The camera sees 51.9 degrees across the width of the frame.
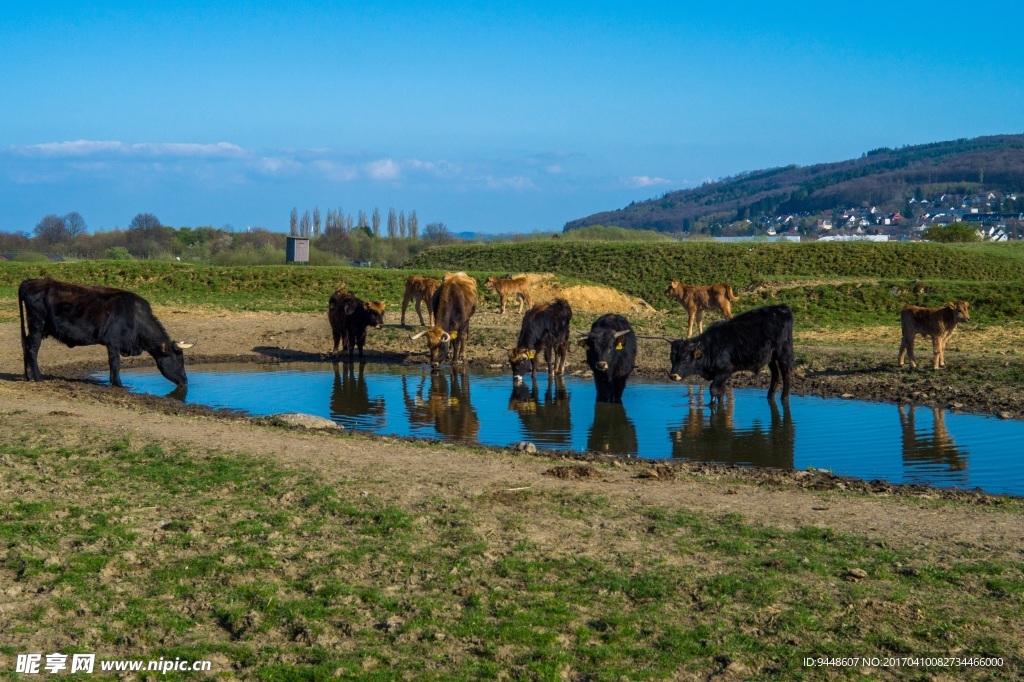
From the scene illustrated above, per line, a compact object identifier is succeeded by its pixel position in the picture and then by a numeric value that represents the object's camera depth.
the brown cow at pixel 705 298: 29.11
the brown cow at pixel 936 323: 20.61
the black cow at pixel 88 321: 19.22
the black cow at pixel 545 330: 21.09
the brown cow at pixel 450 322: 22.66
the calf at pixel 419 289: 29.19
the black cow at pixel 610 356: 18.72
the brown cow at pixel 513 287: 35.84
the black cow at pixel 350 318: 24.33
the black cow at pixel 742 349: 18.73
